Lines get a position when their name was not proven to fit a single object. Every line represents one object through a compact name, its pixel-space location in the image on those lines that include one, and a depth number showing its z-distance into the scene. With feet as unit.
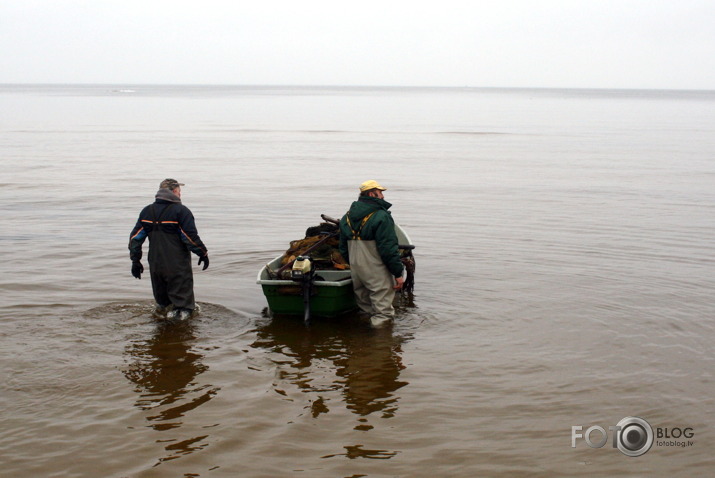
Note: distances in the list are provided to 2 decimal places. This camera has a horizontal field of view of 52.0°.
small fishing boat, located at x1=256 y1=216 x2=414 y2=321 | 28.37
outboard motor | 27.99
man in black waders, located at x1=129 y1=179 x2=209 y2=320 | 27.25
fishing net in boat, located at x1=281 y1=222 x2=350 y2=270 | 31.14
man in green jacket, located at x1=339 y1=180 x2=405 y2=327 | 27.55
